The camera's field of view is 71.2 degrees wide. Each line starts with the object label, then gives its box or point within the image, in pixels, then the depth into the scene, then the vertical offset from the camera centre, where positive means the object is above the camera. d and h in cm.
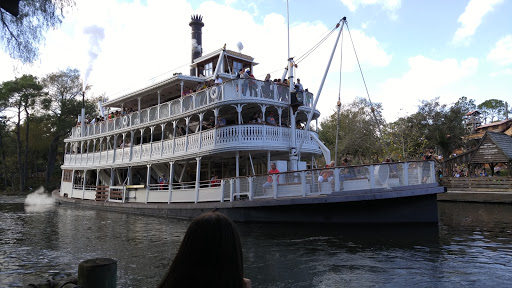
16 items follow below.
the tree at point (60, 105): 4503 +1025
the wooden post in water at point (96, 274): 394 -97
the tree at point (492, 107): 7531 +1715
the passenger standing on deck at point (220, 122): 1664 +298
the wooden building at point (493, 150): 2759 +295
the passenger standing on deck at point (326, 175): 1292 +42
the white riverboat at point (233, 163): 1263 +131
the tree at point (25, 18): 679 +319
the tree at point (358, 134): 4109 +644
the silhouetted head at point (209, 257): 167 -33
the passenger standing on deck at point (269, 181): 1419 +22
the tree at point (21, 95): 4238 +1080
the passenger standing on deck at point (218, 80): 1714 +516
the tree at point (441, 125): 3953 +689
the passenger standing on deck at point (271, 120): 1716 +320
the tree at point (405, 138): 3603 +510
